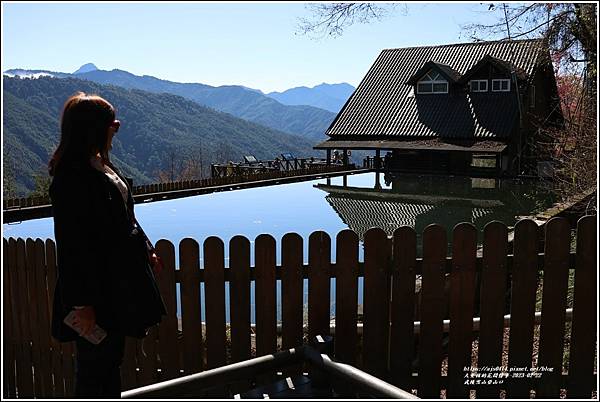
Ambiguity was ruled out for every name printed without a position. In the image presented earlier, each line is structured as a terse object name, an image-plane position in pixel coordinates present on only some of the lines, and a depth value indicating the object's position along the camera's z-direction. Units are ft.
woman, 7.89
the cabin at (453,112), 83.97
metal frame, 9.18
